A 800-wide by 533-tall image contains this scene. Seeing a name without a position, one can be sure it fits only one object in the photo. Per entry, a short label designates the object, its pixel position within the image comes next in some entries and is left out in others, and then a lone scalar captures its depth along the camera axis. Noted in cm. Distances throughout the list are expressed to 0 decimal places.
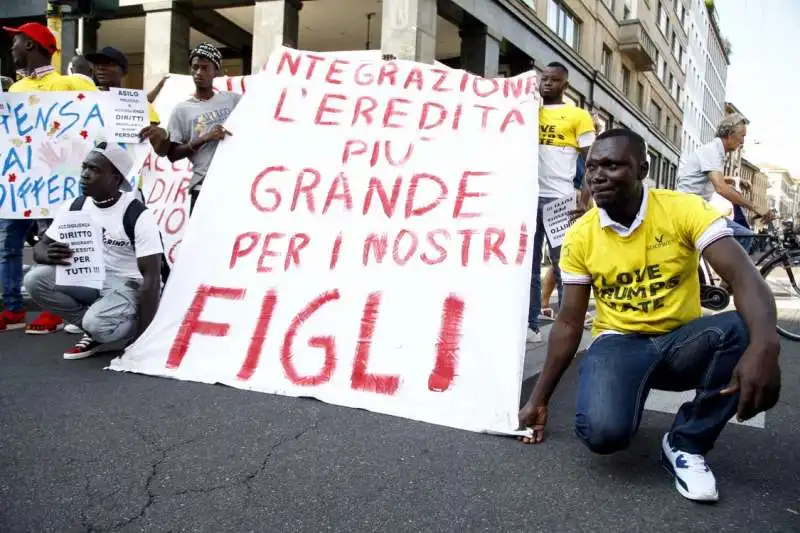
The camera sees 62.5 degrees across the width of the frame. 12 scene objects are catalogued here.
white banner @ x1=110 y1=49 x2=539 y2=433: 302
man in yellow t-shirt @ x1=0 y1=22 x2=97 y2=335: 445
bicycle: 557
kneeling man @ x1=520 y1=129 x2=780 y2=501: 217
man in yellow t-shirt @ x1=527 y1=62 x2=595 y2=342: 418
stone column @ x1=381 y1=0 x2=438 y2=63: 1152
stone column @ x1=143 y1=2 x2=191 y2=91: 1359
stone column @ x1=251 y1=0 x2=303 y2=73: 1236
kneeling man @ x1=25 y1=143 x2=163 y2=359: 366
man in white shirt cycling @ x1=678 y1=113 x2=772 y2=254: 513
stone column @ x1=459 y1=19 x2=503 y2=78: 1346
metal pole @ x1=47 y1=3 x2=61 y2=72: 563
